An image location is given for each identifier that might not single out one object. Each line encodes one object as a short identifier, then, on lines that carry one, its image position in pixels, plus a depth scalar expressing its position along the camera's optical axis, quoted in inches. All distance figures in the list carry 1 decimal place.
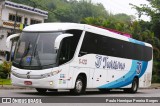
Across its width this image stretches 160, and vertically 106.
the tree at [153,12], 2204.2
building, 2030.0
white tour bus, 687.1
